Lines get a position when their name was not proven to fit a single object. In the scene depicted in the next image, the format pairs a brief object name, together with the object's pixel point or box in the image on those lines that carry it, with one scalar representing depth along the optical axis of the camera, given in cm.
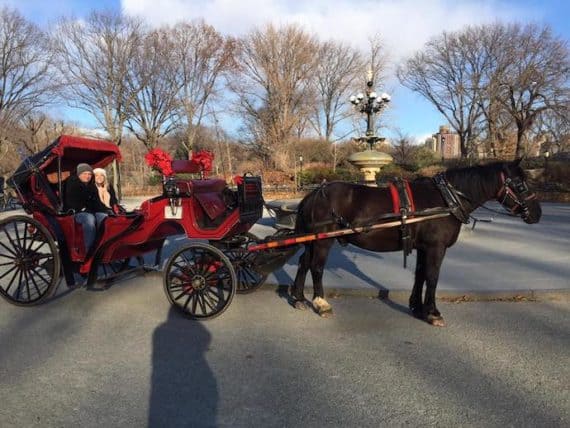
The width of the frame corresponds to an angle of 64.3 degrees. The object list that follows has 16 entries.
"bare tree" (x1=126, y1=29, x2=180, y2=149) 3453
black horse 487
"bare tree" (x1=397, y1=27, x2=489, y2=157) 3409
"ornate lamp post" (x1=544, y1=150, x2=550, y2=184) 2453
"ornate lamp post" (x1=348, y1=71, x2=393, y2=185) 1538
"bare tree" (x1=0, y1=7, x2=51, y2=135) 2759
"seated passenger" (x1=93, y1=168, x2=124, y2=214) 646
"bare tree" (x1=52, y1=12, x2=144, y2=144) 3206
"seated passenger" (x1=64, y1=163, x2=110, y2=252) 566
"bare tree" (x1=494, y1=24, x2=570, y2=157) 3111
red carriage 518
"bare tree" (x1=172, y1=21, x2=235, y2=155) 3700
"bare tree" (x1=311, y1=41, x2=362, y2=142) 4584
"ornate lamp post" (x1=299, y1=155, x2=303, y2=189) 3256
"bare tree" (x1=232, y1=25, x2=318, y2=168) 4024
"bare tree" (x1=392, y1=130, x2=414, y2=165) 3889
